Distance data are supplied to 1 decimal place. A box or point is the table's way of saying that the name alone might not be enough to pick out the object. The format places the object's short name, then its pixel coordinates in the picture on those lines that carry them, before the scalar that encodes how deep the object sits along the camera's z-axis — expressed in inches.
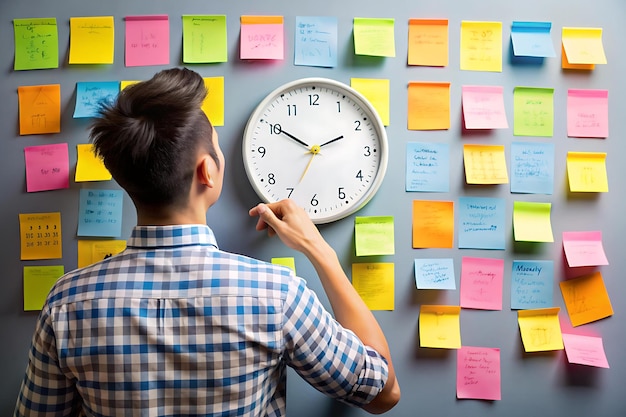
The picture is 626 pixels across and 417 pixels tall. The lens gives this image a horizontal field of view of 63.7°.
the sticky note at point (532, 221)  49.7
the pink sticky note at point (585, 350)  49.5
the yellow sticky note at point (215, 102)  49.4
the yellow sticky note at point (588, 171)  50.2
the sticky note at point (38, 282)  49.3
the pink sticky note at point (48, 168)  49.4
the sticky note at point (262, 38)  49.1
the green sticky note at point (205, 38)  49.4
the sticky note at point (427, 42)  50.1
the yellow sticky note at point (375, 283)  49.6
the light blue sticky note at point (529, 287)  50.2
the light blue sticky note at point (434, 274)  49.6
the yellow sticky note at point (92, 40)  49.6
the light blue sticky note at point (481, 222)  50.1
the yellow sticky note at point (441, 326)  49.4
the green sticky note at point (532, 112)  50.6
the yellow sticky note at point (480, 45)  50.4
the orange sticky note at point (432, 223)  49.9
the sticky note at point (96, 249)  49.3
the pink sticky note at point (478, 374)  49.7
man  30.8
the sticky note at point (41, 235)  49.4
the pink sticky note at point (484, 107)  49.8
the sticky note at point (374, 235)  49.1
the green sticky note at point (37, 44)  49.8
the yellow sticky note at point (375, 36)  49.4
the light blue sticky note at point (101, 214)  49.2
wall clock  47.9
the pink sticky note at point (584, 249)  49.8
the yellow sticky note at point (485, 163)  49.8
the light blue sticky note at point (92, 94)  49.1
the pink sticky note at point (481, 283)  50.1
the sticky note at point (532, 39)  50.0
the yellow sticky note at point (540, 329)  49.9
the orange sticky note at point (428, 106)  50.1
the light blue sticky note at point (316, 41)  49.6
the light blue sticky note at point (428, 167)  49.9
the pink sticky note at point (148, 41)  49.5
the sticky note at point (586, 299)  50.5
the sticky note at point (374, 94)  49.8
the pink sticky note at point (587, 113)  50.8
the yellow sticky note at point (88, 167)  48.9
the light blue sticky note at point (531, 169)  50.4
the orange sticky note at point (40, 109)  49.6
